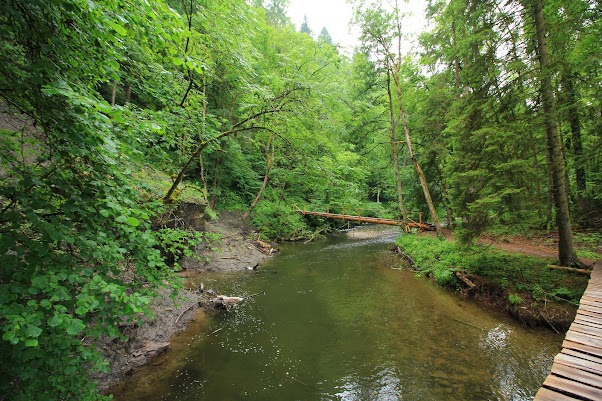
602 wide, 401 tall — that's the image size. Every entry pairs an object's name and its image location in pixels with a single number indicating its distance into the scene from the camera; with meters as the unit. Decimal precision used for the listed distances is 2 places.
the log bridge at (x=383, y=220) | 14.92
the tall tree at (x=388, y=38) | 13.23
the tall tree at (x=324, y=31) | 57.03
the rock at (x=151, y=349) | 4.74
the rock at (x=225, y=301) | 6.97
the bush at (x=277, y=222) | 16.81
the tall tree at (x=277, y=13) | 26.30
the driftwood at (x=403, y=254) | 11.33
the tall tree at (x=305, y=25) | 50.32
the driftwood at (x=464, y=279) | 7.78
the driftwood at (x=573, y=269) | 6.40
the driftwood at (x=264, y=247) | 13.43
